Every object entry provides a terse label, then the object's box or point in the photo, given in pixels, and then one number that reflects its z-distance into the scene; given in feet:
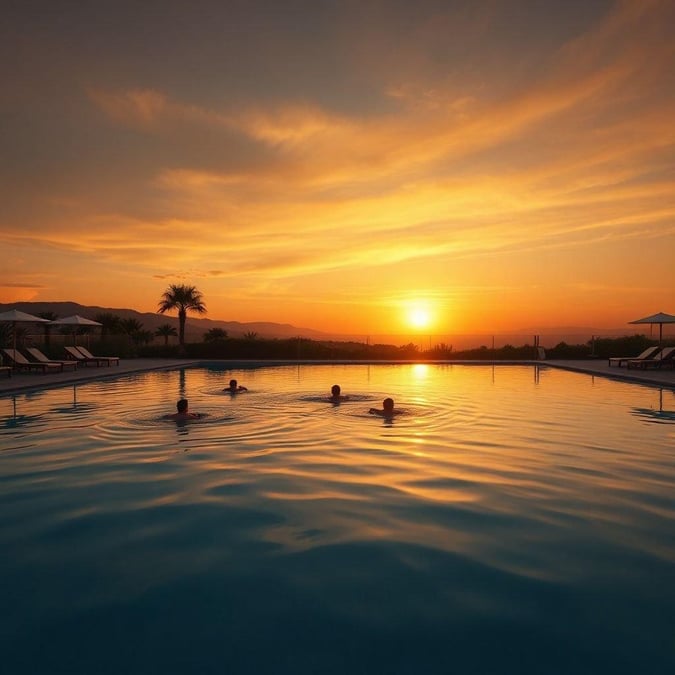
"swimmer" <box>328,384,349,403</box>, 45.32
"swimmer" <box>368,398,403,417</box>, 38.32
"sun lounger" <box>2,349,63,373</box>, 64.95
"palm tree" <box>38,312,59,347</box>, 98.17
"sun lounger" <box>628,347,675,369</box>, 71.46
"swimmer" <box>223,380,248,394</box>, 50.29
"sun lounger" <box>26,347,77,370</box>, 69.02
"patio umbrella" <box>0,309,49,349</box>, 64.41
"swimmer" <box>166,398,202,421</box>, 35.86
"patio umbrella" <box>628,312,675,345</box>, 74.51
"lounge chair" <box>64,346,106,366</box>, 78.07
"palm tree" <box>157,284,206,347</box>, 120.78
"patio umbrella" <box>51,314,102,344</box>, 76.95
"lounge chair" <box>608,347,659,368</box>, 73.46
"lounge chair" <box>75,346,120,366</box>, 79.06
